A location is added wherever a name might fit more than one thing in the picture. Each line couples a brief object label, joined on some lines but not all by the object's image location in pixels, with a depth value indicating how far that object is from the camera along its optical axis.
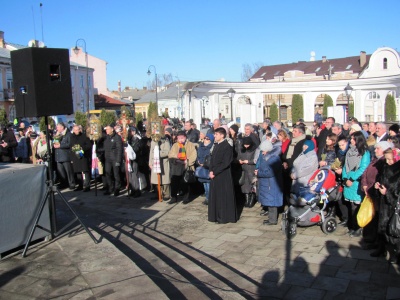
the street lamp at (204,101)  26.41
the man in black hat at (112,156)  10.06
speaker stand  5.14
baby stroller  6.59
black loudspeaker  5.45
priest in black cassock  7.54
